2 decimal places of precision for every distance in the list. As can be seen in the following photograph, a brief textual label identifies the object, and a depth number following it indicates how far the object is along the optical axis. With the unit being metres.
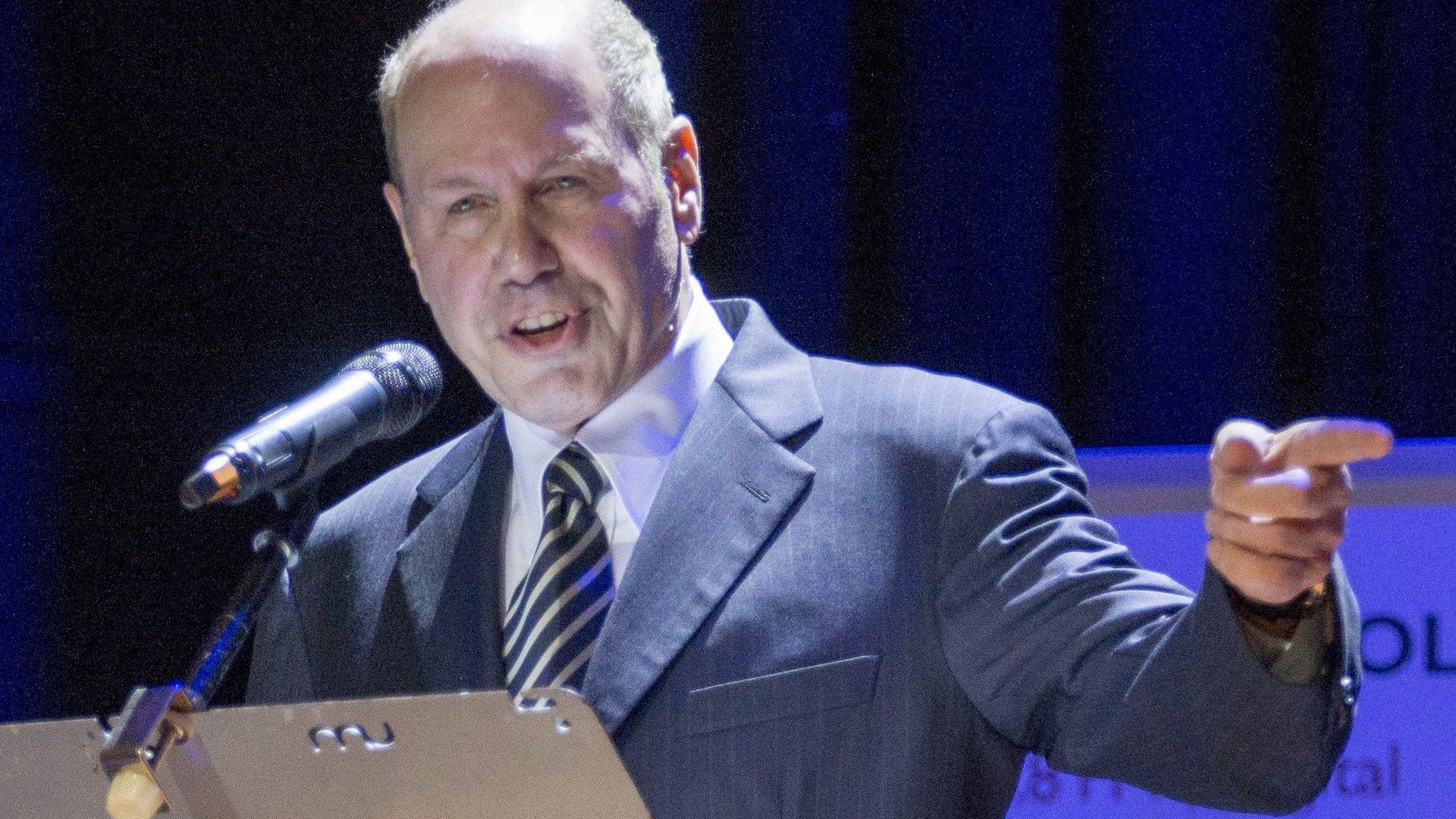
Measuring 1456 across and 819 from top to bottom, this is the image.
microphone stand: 4.08
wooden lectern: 4.05
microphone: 4.19
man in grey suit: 4.35
